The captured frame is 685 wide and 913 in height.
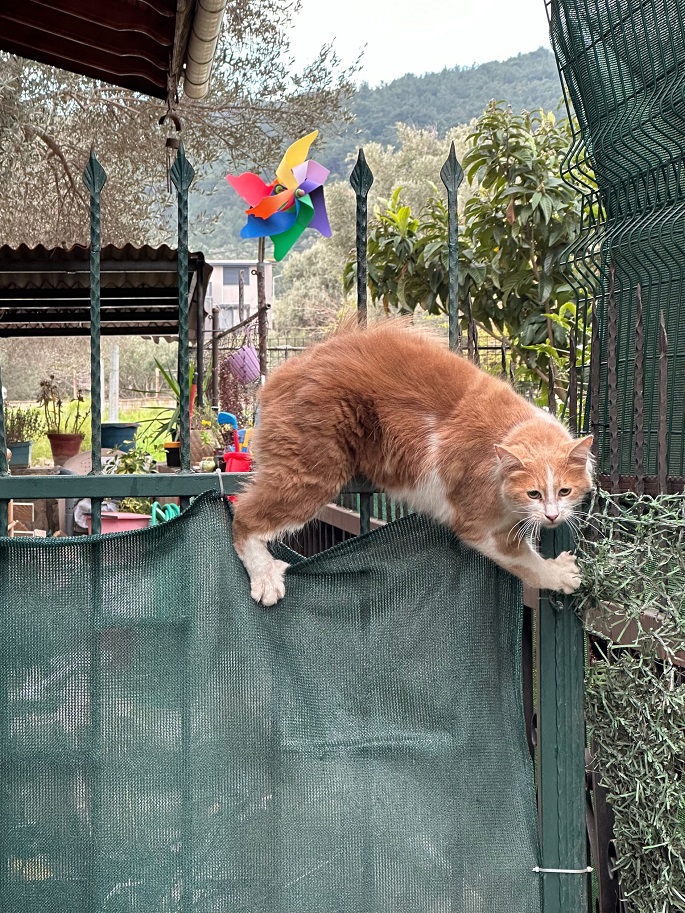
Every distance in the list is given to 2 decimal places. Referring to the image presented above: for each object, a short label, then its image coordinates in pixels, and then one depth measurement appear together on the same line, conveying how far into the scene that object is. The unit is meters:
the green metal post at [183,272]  1.86
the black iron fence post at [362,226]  1.93
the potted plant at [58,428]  8.99
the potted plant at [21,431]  7.77
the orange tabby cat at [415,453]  1.78
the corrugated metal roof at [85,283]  5.58
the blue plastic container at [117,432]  8.54
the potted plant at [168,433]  4.48
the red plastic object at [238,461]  3.22
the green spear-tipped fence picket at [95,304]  1.84
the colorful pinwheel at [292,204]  2.88
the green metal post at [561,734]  1.86
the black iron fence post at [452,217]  1.94
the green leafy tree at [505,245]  5.11
